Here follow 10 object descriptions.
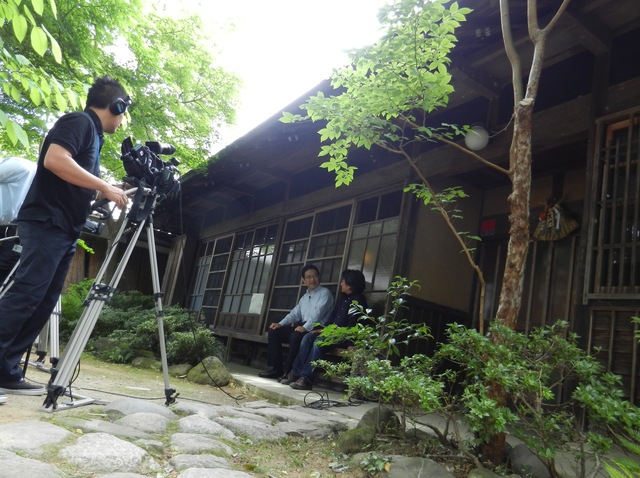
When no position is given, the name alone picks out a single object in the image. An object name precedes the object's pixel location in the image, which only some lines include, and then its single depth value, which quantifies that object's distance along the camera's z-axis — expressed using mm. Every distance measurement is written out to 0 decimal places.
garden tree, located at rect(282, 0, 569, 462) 2412
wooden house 3346
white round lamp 4559
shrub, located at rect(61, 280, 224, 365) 6262
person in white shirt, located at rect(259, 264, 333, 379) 5523
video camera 2750
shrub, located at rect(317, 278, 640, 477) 1962
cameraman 2359
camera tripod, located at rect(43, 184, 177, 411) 2359
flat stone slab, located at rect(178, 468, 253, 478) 1779
